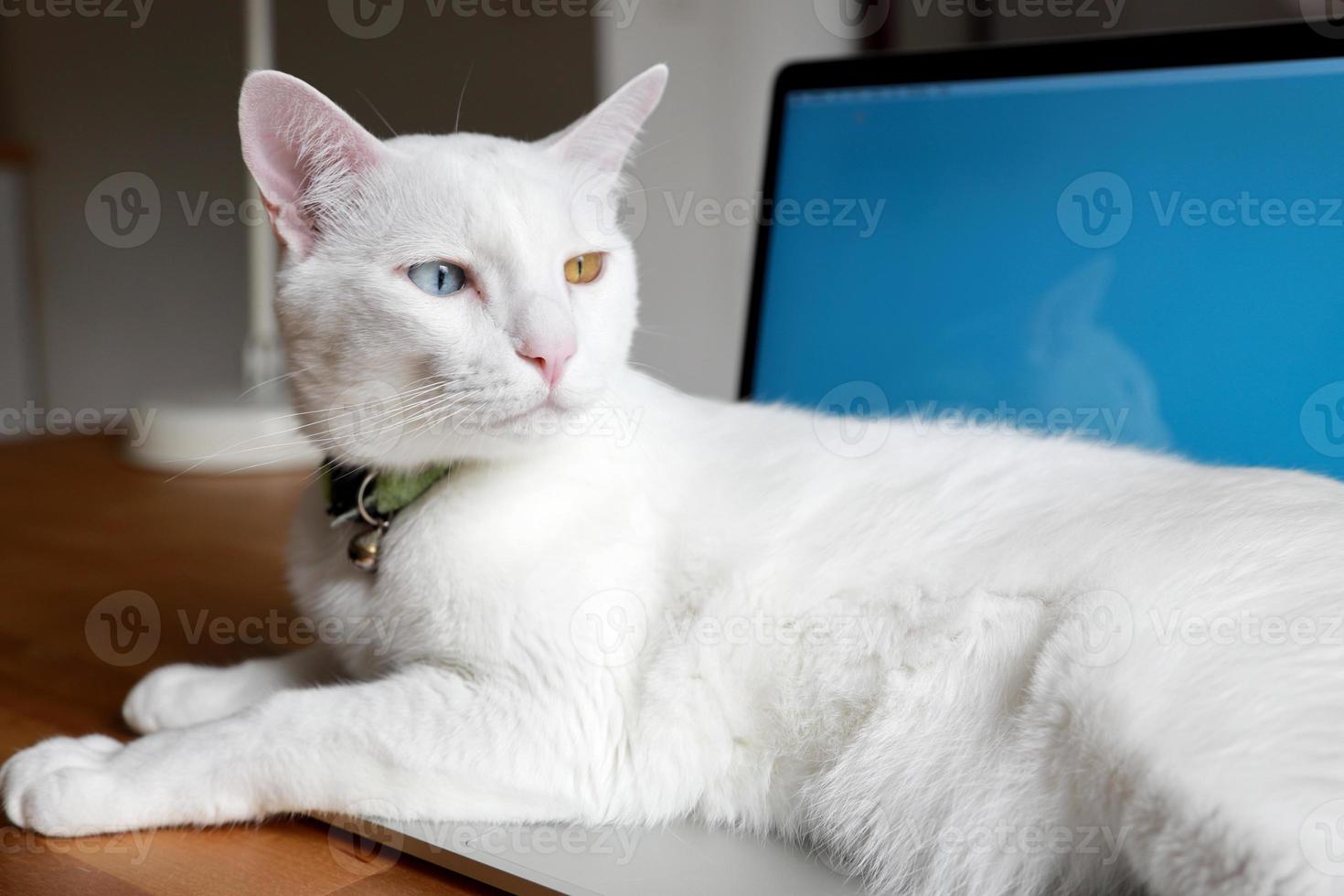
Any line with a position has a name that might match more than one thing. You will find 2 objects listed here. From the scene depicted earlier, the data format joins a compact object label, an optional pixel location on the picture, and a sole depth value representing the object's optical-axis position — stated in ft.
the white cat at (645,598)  1.61
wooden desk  1.66
